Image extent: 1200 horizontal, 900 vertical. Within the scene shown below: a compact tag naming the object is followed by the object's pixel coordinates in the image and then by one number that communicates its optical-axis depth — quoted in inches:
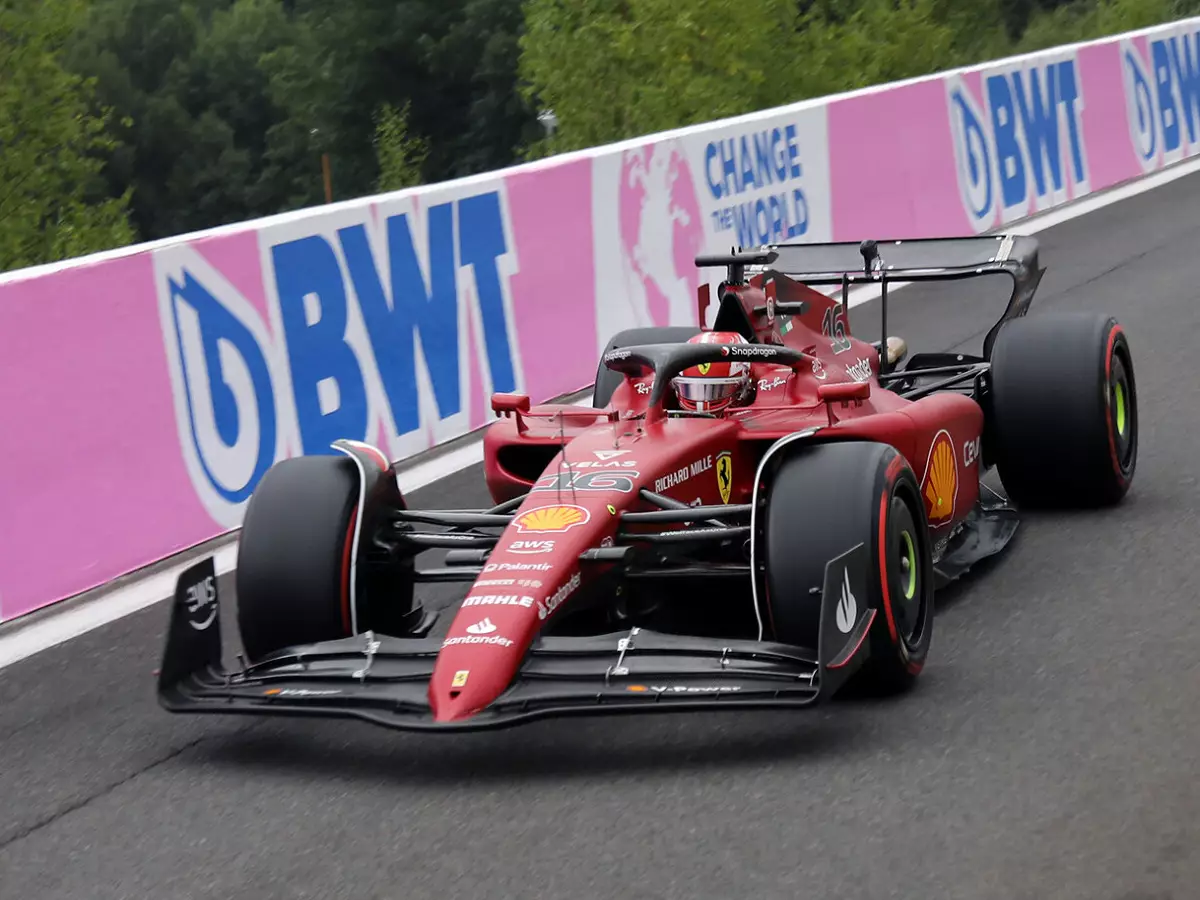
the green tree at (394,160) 1918.1
